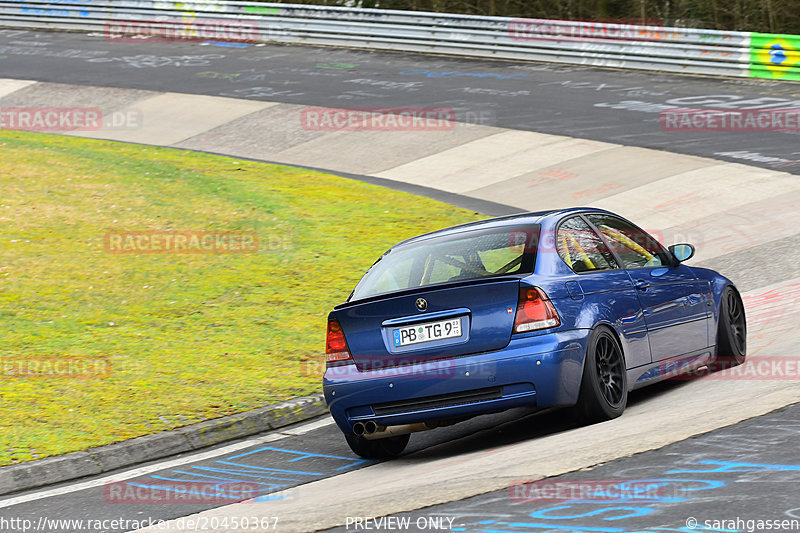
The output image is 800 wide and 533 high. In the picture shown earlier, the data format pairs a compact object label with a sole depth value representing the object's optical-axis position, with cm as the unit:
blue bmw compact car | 1355
